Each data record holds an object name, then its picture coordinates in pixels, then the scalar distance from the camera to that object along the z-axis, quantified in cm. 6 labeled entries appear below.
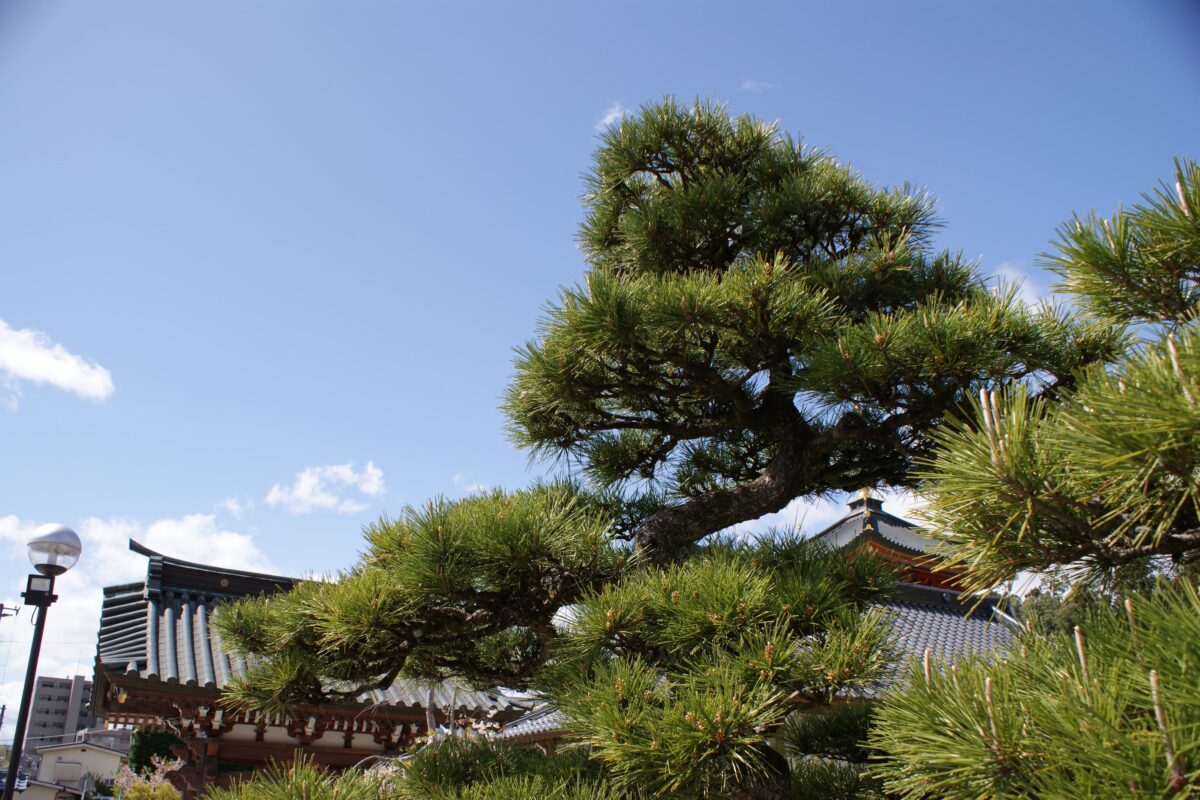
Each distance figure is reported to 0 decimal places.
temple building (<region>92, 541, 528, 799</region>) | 499
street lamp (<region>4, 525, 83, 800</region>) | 404
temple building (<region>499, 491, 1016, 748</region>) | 881
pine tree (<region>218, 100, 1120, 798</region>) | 185
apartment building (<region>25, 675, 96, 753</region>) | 6062
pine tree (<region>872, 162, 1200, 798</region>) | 102
